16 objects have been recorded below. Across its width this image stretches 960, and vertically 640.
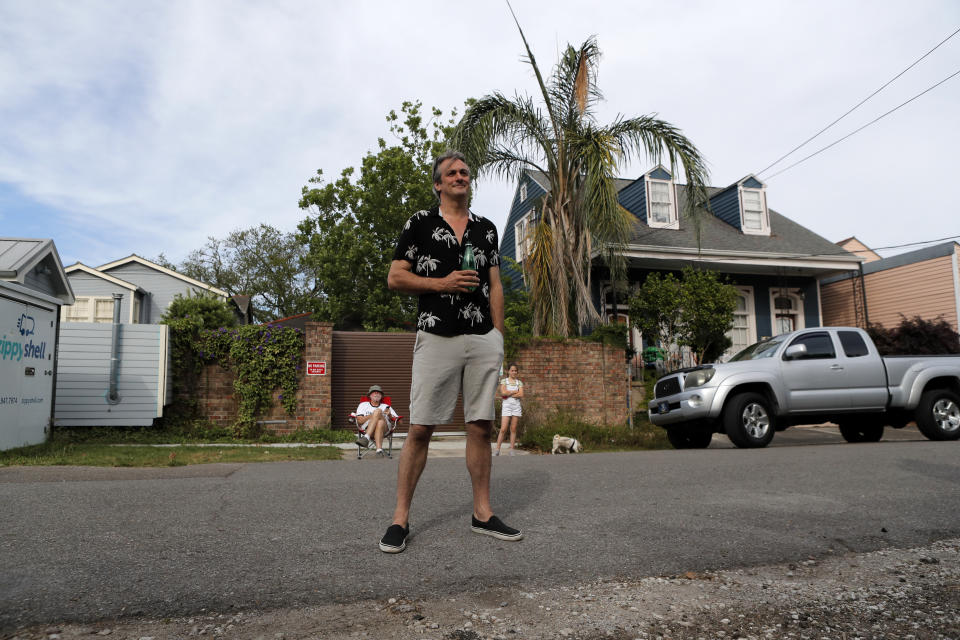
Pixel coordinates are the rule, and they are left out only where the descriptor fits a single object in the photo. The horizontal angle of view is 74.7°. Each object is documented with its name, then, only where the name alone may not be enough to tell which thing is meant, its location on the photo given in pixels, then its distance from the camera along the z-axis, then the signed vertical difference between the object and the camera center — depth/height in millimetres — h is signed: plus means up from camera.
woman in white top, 10445 -208
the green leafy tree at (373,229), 23125 +6051
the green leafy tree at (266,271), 38531 +7428
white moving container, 8805 +405
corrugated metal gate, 13102 +508
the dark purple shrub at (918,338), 15648 +1254
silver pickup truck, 9398 -26
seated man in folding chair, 9344 -389
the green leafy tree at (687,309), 14883 +1937
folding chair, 9109 -597
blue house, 17469 +3791
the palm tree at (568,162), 13430 +4969
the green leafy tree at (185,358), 12133 +666
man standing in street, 3111 +284
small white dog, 10062 -872
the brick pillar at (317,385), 12414 +131
